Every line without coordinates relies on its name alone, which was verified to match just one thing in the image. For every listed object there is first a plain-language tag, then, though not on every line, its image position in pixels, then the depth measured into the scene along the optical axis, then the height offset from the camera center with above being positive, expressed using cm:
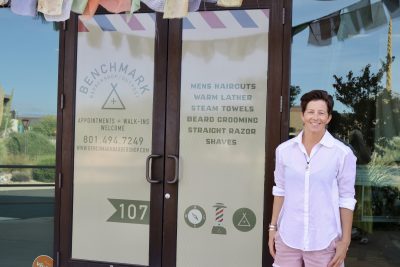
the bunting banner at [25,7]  364 +84
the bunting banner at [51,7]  351 +81
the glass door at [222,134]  369 -3
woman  268 -33
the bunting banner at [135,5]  333 +79
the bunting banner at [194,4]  335 +81
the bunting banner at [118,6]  358 +85
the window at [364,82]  389 +40
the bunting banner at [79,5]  353 +83
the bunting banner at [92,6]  353 +83
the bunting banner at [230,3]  327 +81
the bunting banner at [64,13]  351 +77
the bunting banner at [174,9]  331 +77
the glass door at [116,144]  391 -14
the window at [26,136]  433 -11
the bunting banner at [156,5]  338 +81
